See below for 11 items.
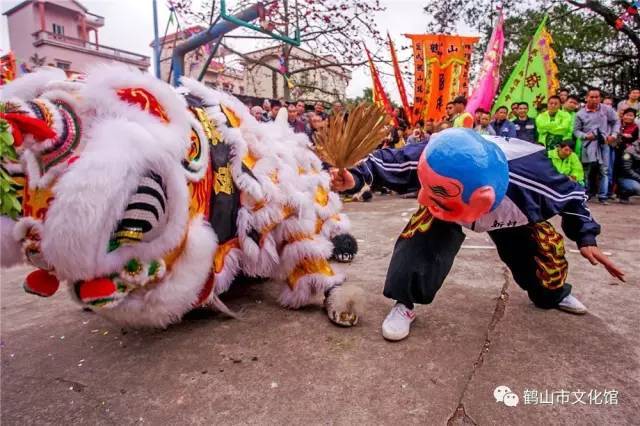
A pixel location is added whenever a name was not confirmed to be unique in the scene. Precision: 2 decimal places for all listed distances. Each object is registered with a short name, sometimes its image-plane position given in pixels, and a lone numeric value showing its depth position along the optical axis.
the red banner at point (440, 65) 7.00
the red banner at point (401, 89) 7.27
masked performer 1.60
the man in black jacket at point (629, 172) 5.69
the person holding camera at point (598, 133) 5.54
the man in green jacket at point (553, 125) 5.59
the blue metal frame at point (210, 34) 5.46
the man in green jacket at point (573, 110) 5.75
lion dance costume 1.13
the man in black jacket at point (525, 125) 5.73
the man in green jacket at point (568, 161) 5.49
